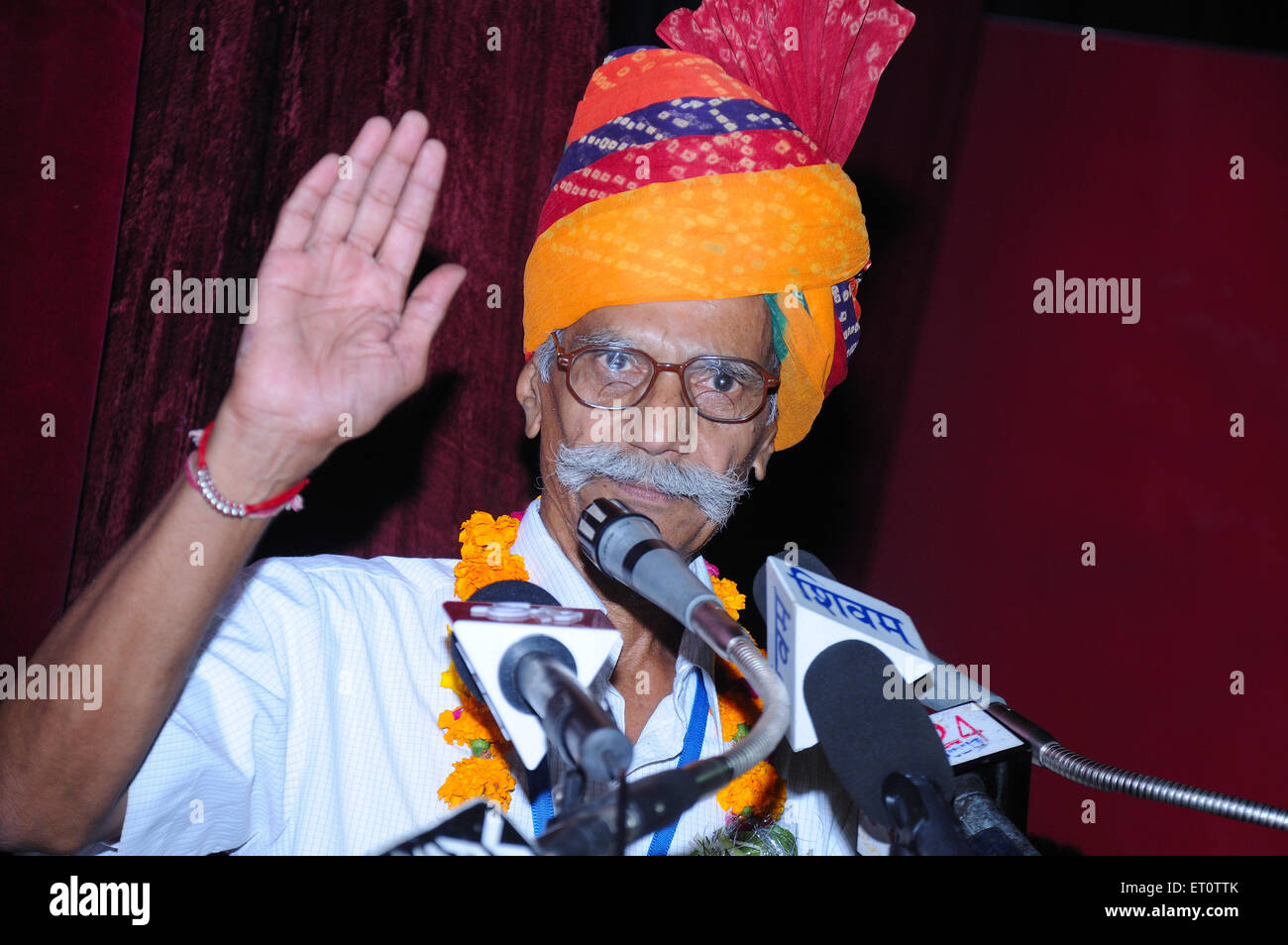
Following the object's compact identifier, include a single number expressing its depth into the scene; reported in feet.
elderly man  6.52
